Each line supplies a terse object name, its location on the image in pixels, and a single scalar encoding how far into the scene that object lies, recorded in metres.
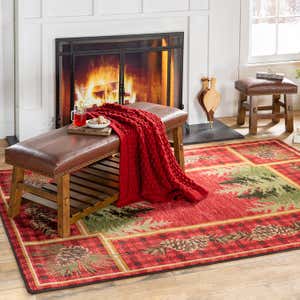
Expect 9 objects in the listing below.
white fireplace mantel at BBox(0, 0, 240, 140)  6.14
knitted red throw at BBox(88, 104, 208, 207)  5.11
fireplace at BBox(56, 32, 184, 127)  6.33
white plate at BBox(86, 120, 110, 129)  5.01
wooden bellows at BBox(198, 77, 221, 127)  6.80
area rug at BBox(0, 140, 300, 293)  4.32
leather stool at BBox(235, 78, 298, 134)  6.64
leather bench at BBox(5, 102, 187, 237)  4.63
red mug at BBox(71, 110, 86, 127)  5.08
